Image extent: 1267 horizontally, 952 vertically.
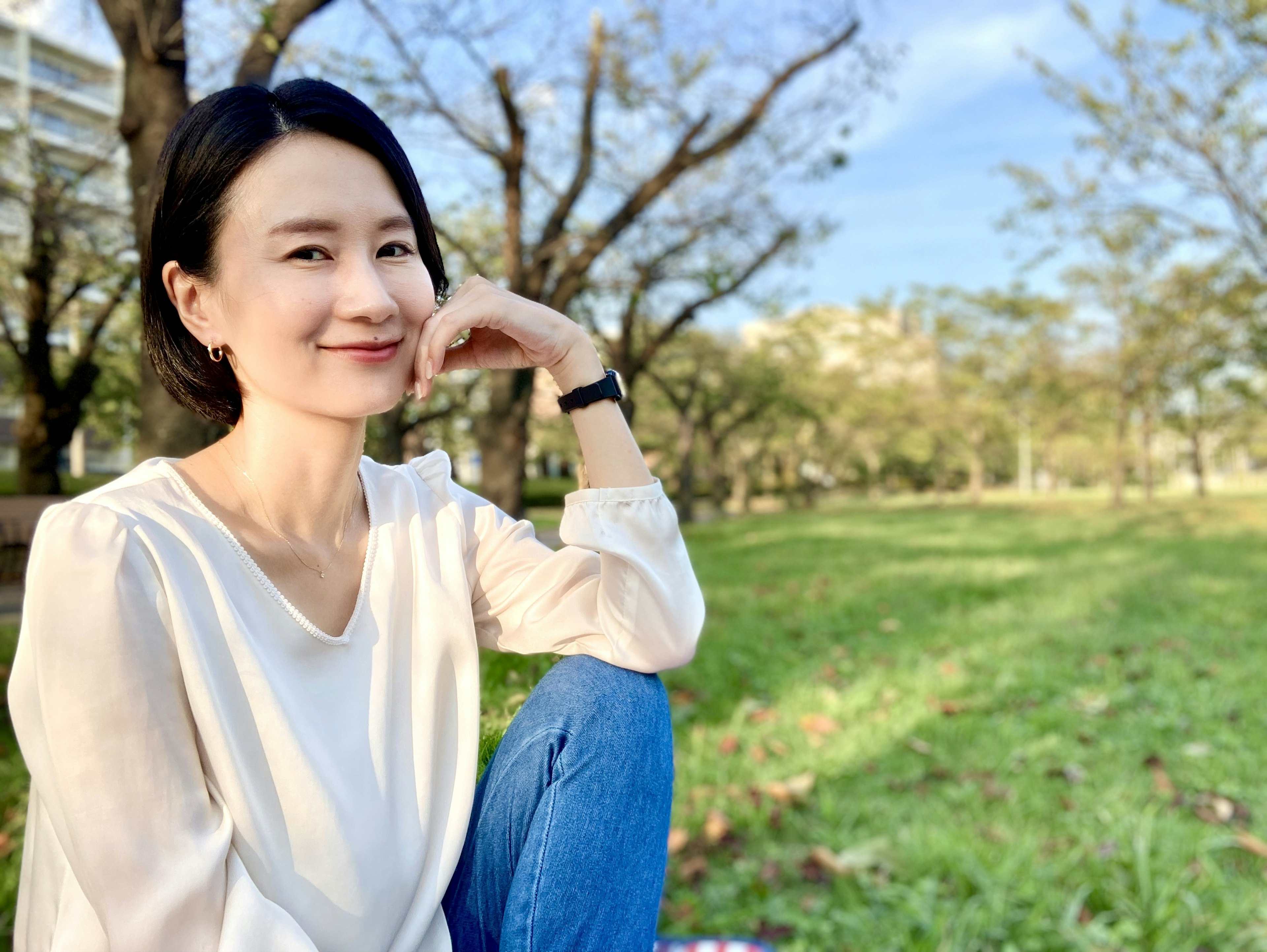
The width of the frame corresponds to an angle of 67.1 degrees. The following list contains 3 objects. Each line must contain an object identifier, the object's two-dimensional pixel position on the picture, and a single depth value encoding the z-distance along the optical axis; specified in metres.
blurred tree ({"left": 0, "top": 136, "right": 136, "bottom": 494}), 5.43
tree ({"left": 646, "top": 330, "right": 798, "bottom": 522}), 19.41
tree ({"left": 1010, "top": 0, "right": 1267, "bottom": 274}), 8.67
